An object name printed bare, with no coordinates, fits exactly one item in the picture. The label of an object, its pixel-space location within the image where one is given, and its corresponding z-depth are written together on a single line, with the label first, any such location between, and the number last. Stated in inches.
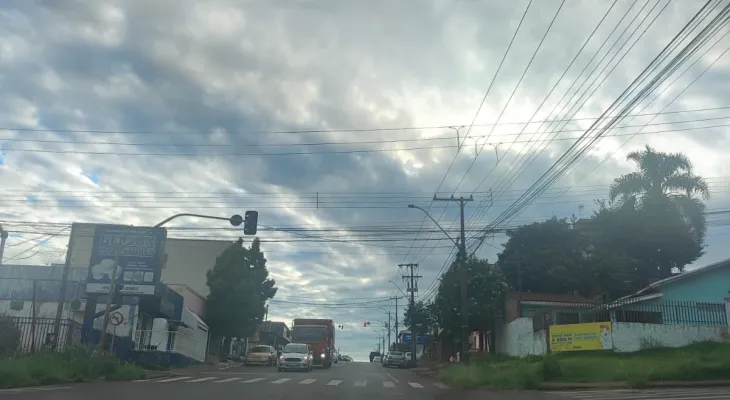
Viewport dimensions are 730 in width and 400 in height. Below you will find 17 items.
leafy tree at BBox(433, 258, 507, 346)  1782.7
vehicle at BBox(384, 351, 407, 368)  2273.3
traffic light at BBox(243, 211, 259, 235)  989.2
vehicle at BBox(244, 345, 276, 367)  1956.3
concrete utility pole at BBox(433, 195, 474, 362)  1234.0
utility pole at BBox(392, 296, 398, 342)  3978.3
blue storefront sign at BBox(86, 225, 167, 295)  1322.6
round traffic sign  1399.1
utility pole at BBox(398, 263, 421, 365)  2701.0
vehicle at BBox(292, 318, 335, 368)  1734.7
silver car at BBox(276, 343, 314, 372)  1466.5
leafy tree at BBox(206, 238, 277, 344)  2143.2
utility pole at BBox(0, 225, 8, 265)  1099.3
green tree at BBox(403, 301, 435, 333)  2701.8
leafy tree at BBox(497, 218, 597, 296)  2288.4
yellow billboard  1139.9
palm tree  1941.4
